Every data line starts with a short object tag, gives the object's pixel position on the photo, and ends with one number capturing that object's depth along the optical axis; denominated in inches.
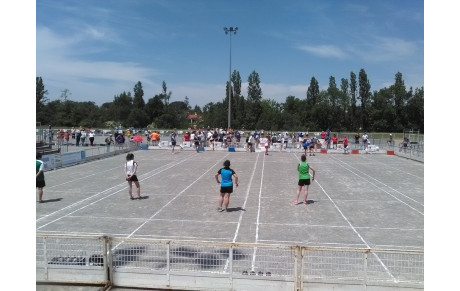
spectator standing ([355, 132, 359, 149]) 1530.5
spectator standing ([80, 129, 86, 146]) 1556.3
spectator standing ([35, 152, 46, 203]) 479.8
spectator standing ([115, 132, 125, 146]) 1339.4
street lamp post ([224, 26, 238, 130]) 1887.3
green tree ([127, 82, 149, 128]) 3860.7
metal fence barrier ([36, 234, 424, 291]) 231.0
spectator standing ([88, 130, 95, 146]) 1493.6
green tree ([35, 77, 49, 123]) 3511.3
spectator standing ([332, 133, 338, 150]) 1458.2
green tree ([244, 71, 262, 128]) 3289.9
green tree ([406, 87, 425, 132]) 3299.7
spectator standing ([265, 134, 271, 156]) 1250.0
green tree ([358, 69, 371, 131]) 3430.1
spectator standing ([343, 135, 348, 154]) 1336.1
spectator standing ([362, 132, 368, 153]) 1425.0
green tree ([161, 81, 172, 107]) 4160.9
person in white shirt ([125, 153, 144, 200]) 524.4
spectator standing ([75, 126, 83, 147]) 1533.6
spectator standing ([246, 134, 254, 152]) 1341.9
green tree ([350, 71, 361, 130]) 3457.2
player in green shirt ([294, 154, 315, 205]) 501.7
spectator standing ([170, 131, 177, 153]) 1272.1
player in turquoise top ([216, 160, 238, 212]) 459.8
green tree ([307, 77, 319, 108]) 3565.5
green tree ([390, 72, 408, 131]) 3378.4
